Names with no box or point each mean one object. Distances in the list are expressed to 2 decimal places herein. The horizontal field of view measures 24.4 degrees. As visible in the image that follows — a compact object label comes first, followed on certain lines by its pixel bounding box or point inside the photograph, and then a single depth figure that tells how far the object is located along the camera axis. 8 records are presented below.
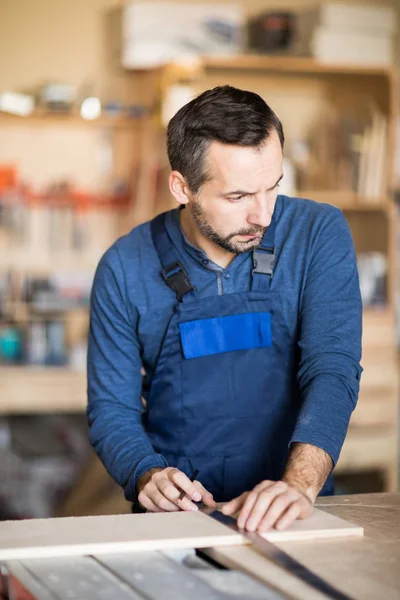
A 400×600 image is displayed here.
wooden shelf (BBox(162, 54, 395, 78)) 4.23
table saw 1.15
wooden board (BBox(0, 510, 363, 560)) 1.31
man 1.86
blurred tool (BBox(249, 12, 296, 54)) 4.34
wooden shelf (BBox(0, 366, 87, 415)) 4.19
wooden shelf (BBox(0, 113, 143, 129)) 4.41
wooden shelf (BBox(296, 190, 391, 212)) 4.36
